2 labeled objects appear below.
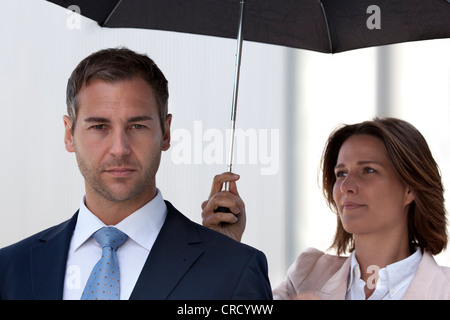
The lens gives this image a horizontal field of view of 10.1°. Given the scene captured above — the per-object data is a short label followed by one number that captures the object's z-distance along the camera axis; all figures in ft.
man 12.34
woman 13.83
